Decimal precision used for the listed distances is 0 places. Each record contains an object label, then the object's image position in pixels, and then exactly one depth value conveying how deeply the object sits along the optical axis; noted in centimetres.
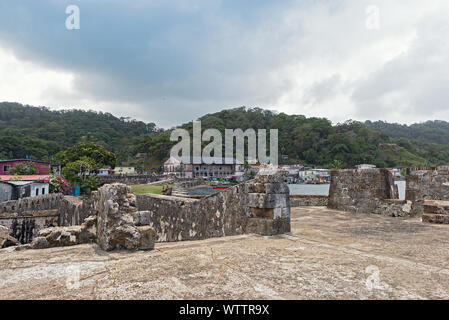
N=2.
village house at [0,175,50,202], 2391
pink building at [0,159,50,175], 3731
